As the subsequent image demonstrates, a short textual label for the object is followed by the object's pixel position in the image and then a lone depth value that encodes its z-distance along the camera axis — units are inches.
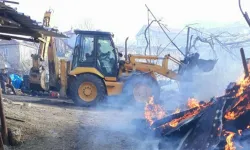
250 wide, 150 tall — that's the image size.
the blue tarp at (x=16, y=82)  877.2
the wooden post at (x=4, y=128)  241.4
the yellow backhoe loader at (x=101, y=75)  516.7
